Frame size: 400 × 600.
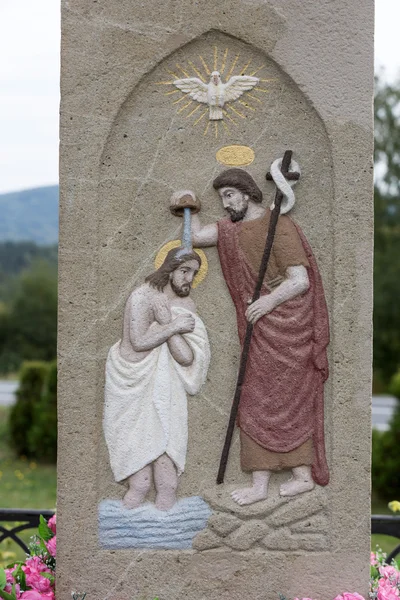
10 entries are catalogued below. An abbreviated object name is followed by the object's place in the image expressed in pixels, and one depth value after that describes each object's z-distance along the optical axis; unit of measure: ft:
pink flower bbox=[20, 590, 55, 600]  12.62
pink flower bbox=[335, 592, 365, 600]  12.42
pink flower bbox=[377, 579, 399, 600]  12.71
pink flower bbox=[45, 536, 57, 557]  13.91
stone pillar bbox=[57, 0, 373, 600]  12.66
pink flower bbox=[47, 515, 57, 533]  14.69
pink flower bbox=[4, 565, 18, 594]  12.94
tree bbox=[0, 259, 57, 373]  80.79
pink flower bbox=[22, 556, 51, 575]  13.45
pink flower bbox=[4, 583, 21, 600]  12.84
